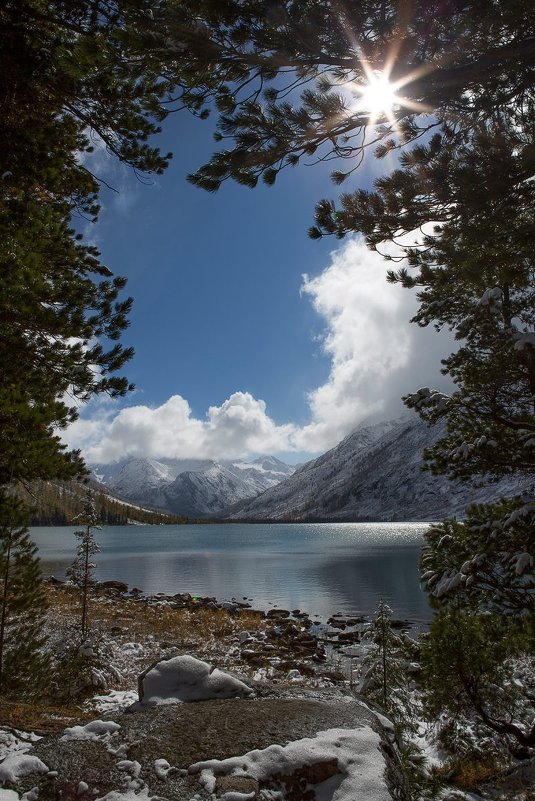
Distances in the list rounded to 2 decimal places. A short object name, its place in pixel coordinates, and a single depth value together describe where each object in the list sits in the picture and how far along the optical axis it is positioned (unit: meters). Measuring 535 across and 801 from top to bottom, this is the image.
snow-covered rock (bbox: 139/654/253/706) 5.89
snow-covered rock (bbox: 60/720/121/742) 4.69
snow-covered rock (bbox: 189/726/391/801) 3.92
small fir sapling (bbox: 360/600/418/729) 11.61
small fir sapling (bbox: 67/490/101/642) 21.22
